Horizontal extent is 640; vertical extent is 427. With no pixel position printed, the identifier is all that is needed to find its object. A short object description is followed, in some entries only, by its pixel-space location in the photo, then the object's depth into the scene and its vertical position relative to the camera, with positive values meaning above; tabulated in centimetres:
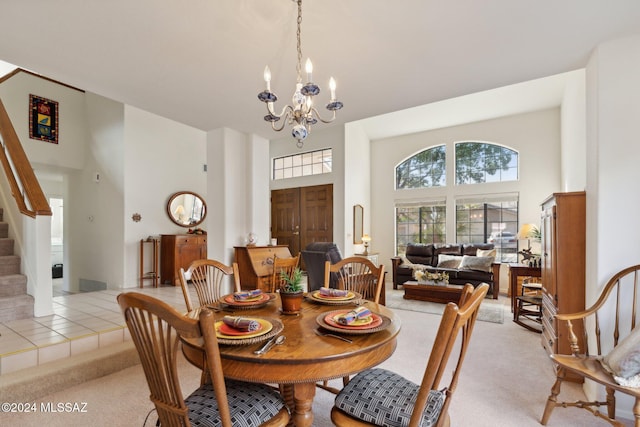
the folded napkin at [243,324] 131 -46
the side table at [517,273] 425 -80
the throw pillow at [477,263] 551 -88
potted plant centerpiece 168 -43
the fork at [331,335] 130 -52
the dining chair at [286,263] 275 -44
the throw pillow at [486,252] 578 -72
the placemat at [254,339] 121 -49
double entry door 694 -8
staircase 315 -81
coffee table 502 -128
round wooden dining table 114 -54
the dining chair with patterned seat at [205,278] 221 -47
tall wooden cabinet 250 -37
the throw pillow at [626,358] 158 -74
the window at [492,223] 634 -22
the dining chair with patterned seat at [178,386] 93 -57
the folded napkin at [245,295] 193 -51
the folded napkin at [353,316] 142 -47
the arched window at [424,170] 711 +97
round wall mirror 629 +6
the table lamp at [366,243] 674 -69
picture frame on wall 560 +164
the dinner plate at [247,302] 180 -52
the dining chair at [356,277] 244 -52
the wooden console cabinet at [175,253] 575 -75
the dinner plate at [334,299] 190 -52
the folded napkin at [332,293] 201 -51
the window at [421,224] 709 -26
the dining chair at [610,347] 160 -78
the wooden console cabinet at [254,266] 372 -63
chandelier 175 +64
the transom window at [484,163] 640 +102
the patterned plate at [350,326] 134 -49
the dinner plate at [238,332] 126 -49
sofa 548 -95
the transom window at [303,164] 708 +111
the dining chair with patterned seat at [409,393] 104 -77
